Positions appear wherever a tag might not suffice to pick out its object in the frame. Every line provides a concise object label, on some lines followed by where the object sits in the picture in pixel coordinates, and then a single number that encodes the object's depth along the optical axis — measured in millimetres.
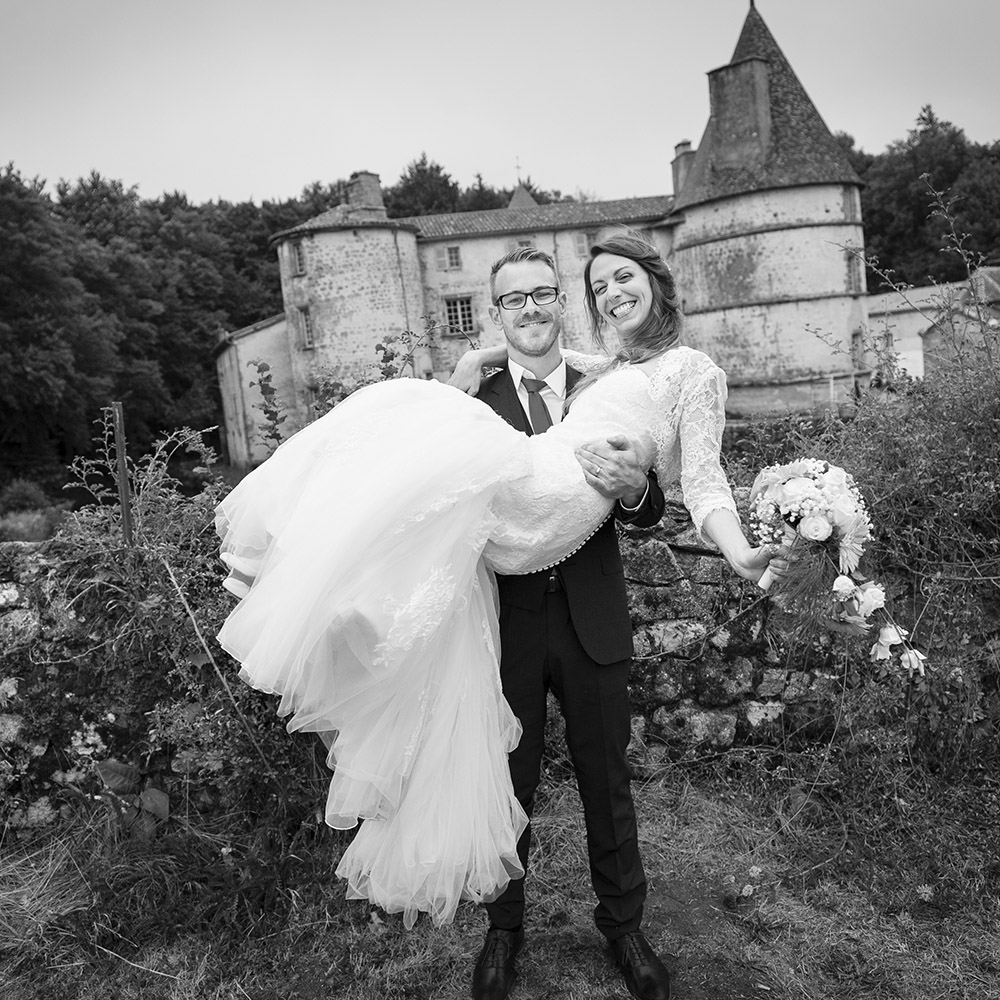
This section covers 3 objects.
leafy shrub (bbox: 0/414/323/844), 3521
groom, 2801
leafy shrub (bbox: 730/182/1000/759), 3754
